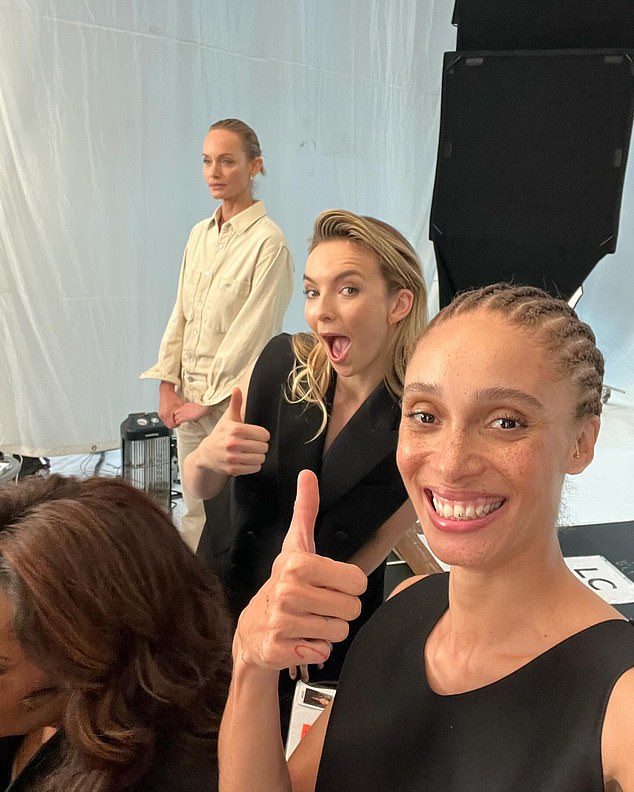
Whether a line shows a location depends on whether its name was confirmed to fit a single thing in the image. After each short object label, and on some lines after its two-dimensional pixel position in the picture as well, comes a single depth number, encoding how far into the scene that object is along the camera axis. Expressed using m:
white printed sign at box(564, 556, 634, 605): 1.36
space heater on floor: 2.45
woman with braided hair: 0.57
